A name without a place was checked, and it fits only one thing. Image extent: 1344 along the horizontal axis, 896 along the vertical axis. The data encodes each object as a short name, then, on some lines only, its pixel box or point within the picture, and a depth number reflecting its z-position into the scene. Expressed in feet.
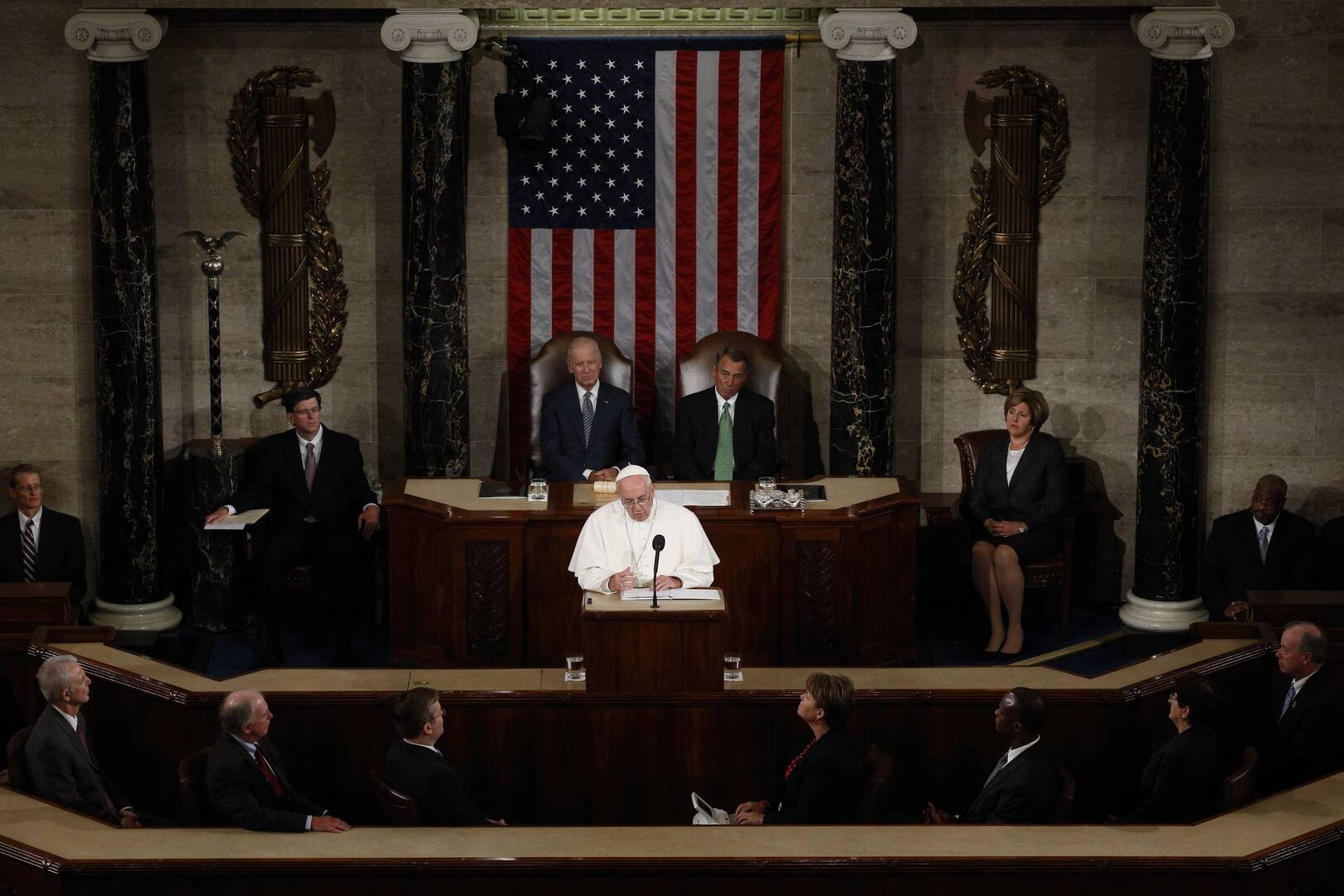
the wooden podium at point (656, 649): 46.42
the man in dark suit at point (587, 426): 67.92
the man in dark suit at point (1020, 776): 40.32
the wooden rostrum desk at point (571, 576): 59.26
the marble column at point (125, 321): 66.49
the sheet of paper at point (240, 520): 61.82
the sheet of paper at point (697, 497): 59.88
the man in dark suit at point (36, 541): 64.34
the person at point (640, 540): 52.42
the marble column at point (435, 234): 67.36
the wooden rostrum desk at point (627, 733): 46.34
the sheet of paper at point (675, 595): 47.62
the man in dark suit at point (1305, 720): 45.62
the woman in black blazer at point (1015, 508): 65.21
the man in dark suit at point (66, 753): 41.52
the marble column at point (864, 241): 67.41
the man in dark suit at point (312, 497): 64.54
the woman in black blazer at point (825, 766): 40.78
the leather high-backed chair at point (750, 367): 70.59
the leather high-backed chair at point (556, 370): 70.49
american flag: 71.72
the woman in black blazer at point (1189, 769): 41.52
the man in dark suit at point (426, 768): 40.22
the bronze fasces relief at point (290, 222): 71.36
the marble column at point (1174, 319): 66.80
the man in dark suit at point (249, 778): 39.34
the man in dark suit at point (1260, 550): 65.10
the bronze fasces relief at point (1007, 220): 71.56
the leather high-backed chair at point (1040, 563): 65.46
